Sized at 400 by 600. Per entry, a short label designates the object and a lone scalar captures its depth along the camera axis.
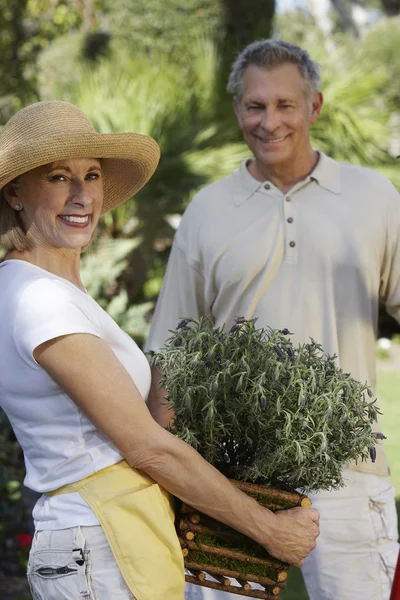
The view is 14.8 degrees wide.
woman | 2.06
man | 2.64
